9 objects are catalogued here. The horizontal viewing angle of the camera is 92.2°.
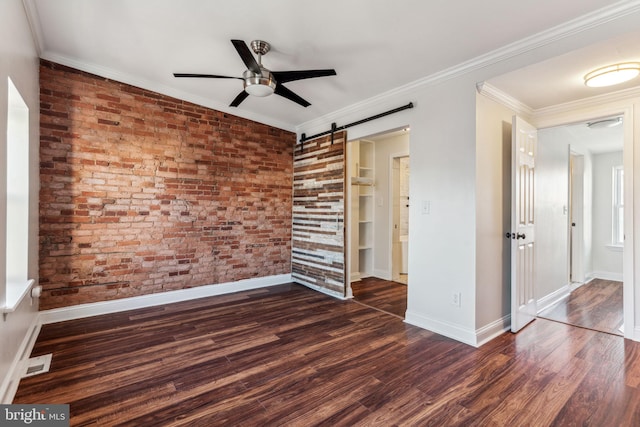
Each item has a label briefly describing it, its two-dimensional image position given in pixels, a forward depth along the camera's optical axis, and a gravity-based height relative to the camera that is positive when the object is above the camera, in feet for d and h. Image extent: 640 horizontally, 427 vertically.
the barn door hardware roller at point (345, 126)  11.01 +3.73
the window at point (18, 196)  8.04 +0.44
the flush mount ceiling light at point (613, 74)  7.59 +3.49
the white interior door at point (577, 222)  16.35 -0.60
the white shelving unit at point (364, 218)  17.44 -0.40
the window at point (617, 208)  17.31 +0.16
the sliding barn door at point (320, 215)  14.01 -0.17
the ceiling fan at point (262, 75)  8.29 +3.76
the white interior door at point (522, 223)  9.84 -0.40
